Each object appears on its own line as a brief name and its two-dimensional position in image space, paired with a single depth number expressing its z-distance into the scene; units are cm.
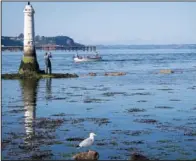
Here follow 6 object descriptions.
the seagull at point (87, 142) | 1697
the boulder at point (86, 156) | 1571
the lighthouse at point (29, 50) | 5312
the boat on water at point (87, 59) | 9710
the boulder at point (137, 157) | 1564
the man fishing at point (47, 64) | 5523
